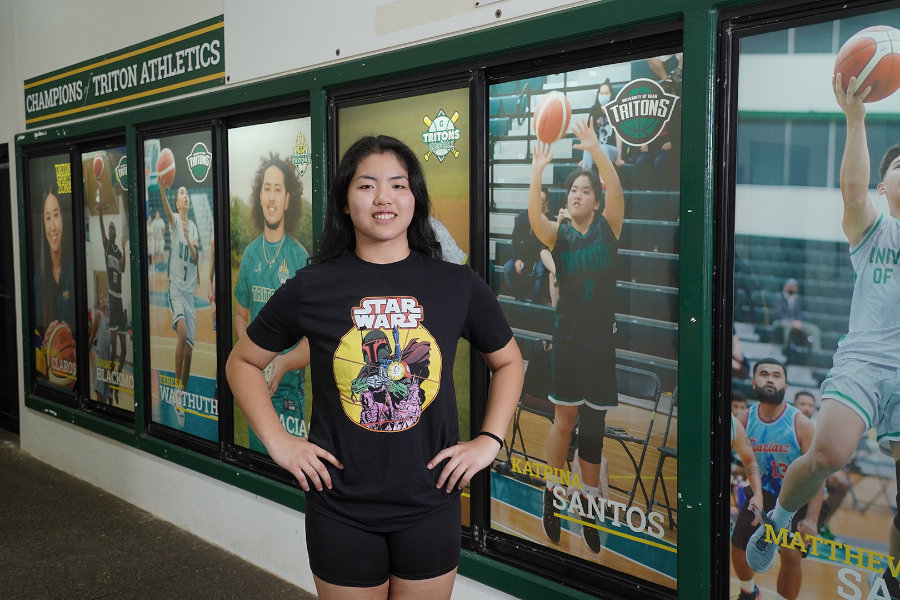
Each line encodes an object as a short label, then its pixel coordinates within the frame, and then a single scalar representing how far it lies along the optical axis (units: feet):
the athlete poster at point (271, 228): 11.68
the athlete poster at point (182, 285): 13.50
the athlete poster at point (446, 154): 9.29
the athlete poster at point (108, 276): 15.70
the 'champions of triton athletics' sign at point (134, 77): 12.82
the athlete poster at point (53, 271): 17.31
